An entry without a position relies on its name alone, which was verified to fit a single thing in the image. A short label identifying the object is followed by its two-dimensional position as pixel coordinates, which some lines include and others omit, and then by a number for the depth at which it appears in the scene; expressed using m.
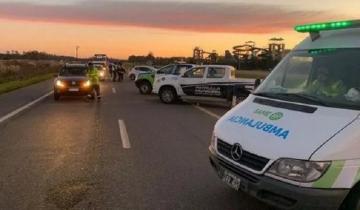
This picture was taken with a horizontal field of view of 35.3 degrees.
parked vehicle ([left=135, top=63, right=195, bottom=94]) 26.27
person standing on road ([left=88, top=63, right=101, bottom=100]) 24.84
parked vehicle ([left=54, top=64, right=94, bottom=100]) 24.08
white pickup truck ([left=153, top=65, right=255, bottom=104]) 21.58
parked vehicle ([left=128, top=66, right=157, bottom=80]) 46.00
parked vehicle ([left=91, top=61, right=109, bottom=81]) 49.31
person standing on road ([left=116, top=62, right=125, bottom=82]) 48.41
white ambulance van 5.04
